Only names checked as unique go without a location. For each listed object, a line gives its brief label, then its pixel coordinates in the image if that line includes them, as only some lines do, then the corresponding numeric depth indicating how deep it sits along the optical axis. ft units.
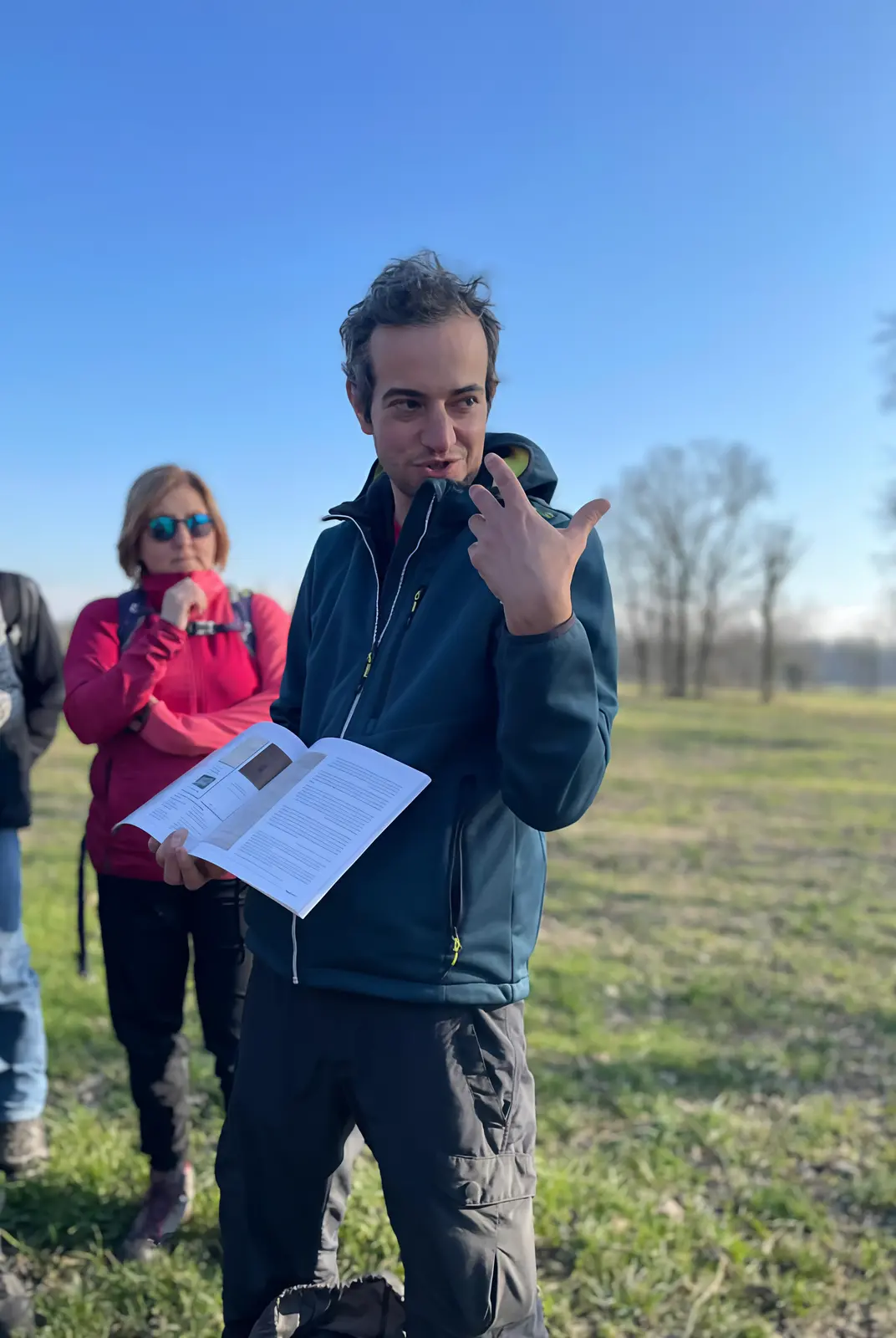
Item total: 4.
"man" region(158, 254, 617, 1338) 5.05
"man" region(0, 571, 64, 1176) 10.20
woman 8.77
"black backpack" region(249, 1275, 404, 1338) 6.07
